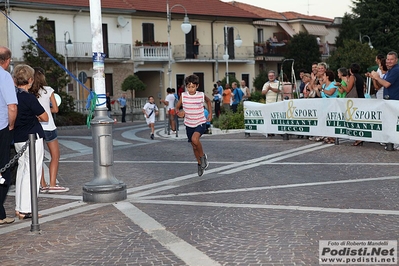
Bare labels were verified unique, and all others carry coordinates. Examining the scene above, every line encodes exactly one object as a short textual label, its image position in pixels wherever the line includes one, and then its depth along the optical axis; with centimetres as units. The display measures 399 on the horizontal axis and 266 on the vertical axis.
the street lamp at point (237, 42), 4150
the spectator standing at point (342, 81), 1553
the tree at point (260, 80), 5378
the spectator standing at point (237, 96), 2581
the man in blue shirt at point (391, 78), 1331
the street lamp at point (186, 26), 3191
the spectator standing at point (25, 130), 777
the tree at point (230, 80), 4463
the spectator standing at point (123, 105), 3966
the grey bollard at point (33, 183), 709
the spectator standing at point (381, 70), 1421
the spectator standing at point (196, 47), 5169
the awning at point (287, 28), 6206
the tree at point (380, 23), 5456
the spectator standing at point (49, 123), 943
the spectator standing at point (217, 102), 3109
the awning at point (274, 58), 5889
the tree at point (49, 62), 3450
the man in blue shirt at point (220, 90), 3195
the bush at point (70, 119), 3362
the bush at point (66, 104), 3522
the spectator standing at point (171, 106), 2373
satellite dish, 4634
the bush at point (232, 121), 2247
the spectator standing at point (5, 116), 733
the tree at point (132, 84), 4241
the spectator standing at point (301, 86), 1925
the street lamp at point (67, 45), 4022
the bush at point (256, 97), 3428
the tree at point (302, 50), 5853
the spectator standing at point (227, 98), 2825
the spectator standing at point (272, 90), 1844
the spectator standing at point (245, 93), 2619
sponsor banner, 1360
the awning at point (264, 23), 5828
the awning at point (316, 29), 6425
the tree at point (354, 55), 5019
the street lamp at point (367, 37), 5176
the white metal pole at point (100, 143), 866
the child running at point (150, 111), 2297
